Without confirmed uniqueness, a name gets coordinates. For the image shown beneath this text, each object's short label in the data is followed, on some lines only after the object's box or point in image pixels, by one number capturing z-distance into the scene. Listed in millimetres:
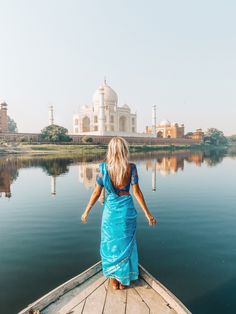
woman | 3287
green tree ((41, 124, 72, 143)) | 51031
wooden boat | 2904
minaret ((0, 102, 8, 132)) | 57541
